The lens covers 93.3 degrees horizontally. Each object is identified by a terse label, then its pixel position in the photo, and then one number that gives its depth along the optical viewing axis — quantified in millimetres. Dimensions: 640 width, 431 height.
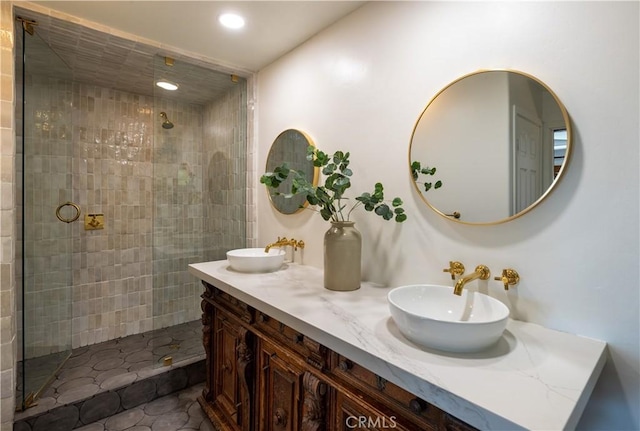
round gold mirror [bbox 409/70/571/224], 967
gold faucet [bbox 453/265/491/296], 963
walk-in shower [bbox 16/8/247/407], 2111
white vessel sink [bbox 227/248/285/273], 1658
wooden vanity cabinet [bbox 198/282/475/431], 795
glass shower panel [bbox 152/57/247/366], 2457
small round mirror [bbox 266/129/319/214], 1891
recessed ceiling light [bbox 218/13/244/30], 1638
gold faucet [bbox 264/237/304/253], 1925
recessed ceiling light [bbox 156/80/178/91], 2268
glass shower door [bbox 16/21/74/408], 1773
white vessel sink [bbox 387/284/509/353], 761
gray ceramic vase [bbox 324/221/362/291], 1346
